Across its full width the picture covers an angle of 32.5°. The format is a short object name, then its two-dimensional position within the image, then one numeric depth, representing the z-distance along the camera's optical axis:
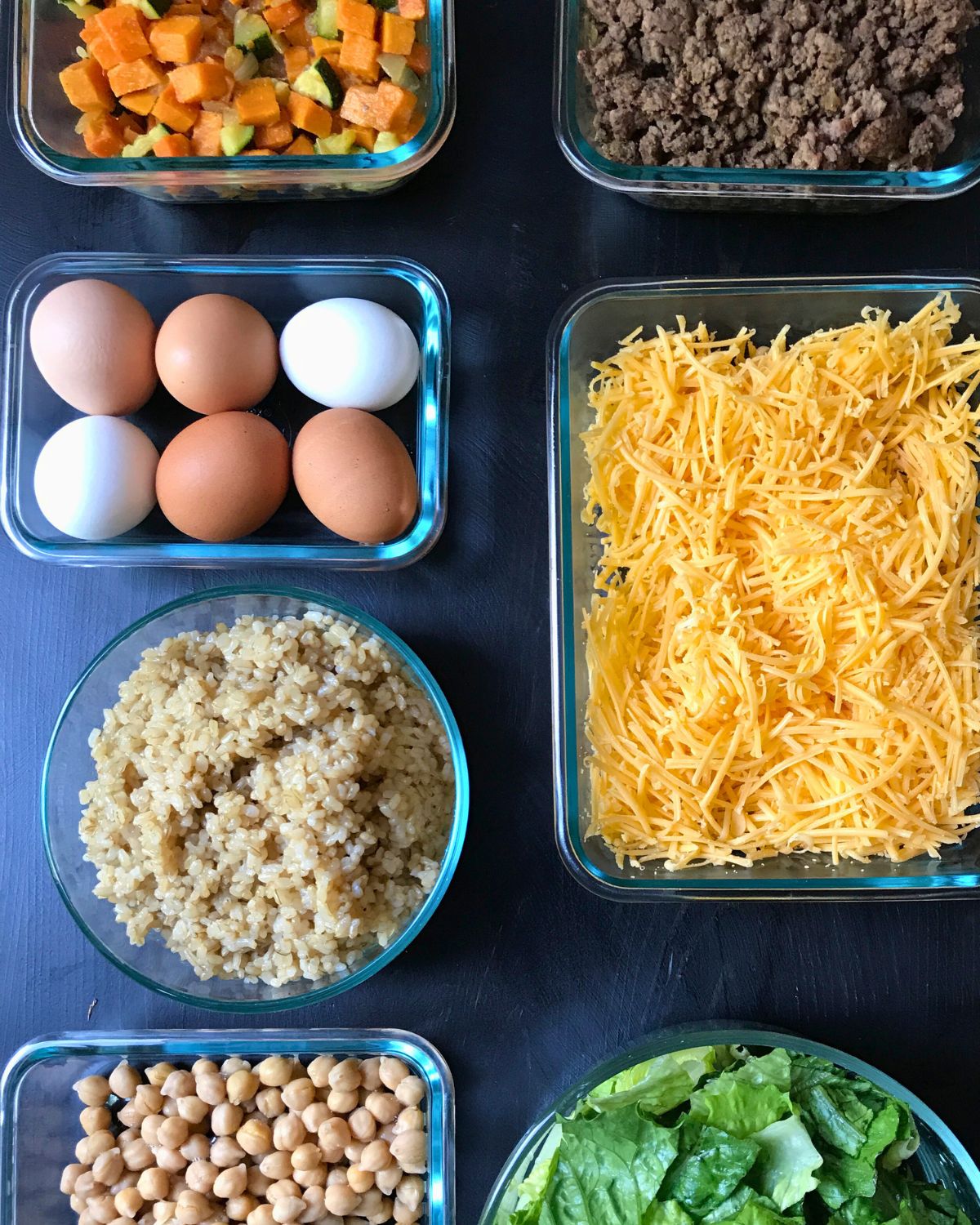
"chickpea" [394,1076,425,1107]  0.68
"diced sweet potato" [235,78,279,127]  0.66
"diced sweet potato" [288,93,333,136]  0.67
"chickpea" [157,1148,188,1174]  0.68
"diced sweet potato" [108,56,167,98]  0.67
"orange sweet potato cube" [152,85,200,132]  0.67
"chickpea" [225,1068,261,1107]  0.68
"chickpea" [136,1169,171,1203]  0.68
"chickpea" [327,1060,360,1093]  0.69
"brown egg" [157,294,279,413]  0.66
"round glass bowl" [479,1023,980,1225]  0.64
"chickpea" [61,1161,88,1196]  0.68
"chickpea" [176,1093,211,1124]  0.68
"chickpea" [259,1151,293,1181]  0.68
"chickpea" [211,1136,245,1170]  0.68
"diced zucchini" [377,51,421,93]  0.67
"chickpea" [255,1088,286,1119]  0.69
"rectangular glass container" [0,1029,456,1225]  0.69
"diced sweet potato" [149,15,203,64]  0.66
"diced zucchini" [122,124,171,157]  0.67
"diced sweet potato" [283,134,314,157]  0.67
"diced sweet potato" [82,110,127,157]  0.67
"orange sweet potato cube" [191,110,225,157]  0.67
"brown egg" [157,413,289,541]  0.66
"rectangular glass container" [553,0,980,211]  0.65
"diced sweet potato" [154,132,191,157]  0.67
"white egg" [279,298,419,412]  0.67
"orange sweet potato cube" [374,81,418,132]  0.66
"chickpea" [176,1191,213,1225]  0.67
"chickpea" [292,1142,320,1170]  0.68
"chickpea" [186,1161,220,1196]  0.68
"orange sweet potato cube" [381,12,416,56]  0.66
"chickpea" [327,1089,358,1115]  0.68
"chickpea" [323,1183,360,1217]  0.67
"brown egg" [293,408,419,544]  0.66
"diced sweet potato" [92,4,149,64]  0.66
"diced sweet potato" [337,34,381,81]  0.66
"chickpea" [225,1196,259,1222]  0.68
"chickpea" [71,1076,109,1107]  0.69
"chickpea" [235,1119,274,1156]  0.68
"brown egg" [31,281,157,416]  0.66
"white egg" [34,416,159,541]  0.67
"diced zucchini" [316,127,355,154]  0.67
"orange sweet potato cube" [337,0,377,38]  0.66
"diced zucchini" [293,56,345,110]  0.66
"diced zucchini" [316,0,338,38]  0.67
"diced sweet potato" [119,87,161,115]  0.67
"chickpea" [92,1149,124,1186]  0.68
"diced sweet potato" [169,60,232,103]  0.66
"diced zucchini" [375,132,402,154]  0.67
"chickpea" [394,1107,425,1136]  0.68
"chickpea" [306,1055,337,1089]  0.69
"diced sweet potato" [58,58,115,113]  0.67
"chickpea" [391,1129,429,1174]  0.68
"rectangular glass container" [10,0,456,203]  0.66
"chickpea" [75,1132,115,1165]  0.68
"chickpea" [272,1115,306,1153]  0.68
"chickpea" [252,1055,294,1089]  0.68
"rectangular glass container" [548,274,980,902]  0.65
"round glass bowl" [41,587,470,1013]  0.66
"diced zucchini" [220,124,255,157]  0.66
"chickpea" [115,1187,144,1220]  0.68
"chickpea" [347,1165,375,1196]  0.68
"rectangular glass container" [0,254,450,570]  0.69
